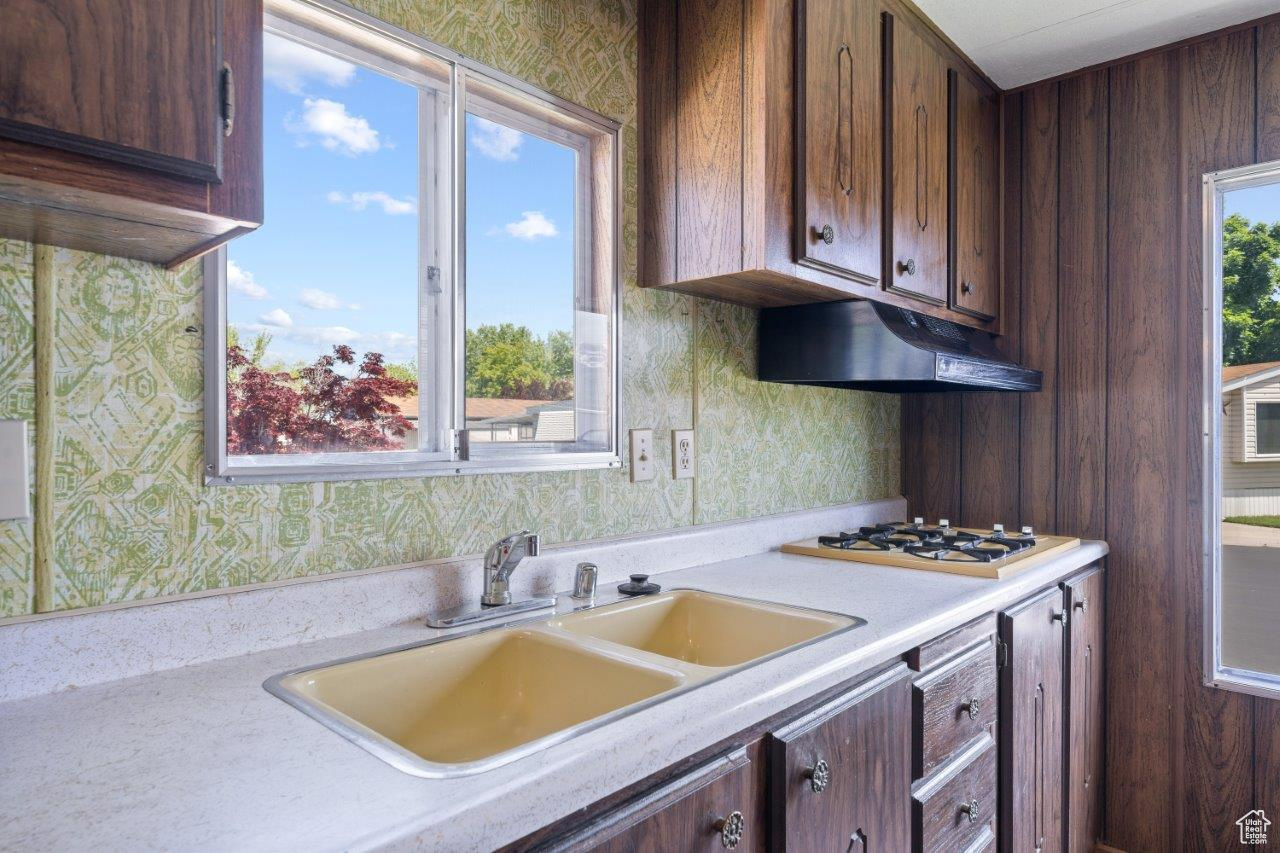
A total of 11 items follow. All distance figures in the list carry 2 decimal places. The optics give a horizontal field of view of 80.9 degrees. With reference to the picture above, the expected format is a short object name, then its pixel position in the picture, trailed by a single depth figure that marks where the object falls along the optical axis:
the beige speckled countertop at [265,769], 0.60
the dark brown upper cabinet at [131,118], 0.65
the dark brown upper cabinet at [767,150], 1.49
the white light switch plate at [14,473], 0.88
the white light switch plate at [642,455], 1.66
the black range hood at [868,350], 1.73
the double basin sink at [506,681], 0.98
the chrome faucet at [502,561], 1.25
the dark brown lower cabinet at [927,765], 0.86
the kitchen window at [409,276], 1.17
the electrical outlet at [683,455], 1.75
